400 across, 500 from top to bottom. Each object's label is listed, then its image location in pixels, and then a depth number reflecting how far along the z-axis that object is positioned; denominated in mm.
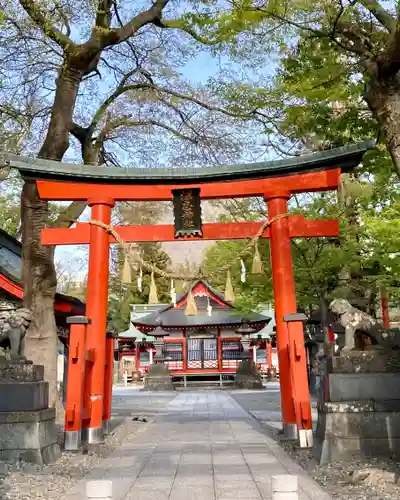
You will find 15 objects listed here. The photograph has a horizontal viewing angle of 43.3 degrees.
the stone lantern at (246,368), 28219
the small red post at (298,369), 8211
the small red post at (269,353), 35250
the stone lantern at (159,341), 30000
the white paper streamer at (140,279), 9430
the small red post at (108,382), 10109
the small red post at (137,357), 36938
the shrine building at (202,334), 31078
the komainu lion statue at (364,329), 7258
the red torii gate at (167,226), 9000
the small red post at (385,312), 21100
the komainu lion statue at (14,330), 7398
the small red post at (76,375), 8141
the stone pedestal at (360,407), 6703
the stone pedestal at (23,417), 6906
